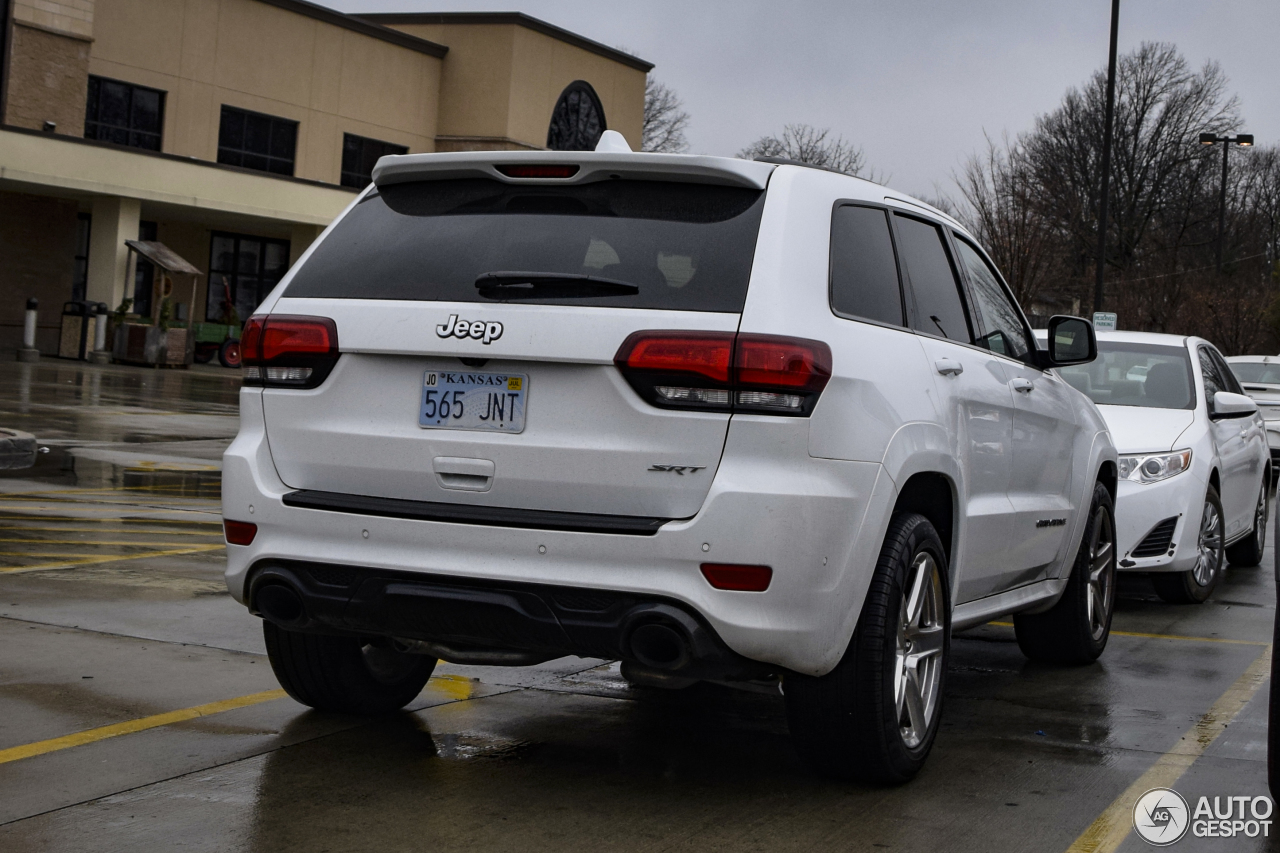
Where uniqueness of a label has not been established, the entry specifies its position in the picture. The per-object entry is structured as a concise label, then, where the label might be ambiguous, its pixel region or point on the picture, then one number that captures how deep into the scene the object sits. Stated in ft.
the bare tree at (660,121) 242.58
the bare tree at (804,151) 241.76
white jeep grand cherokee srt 12.94
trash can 107.96
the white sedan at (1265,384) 62.34
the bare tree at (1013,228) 93.81
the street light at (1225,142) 142.82
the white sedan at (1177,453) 28.22
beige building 110.63
